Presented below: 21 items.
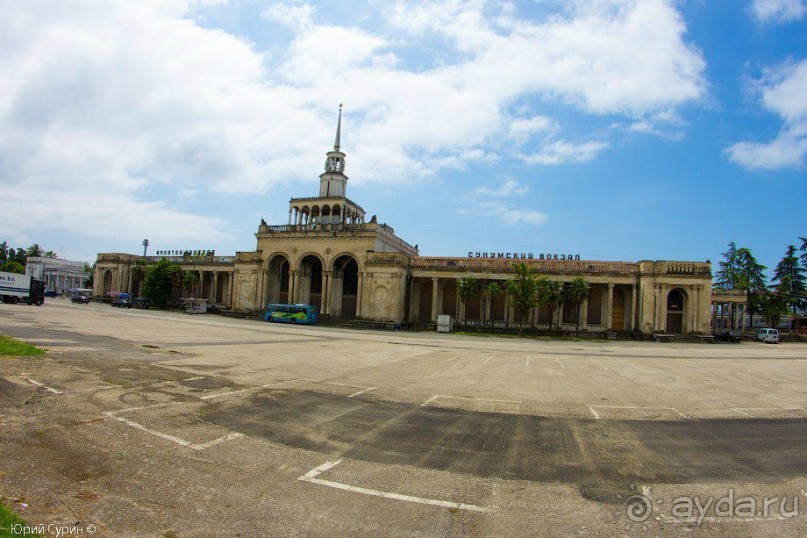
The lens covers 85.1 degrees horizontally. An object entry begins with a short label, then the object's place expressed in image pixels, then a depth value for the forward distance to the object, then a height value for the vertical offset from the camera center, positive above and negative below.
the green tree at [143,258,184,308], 68.81 -1.29
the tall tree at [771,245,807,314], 66.88 +4.60
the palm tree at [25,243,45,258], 132.12 +4.87
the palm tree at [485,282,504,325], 48.56 +0.38
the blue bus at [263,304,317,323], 53.31 -3.86
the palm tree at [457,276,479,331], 49.75 +0.42
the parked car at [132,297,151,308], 68.31 -4.55
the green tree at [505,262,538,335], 46.00 +0.59
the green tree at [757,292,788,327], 64.38 +0.54
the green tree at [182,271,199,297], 70.19 -0.68
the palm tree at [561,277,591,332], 46.53 +0.64
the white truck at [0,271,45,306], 49.38 -2.56
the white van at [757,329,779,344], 51.53 -3.28
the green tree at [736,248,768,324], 69.06 +5.82
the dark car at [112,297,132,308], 66.88 -4.67
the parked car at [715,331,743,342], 49.75 -3.52
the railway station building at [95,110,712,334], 47.62 +1.47
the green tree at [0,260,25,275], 110.53 -0.18
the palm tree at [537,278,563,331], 46.72 +0.37
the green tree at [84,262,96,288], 122.61 -2.19
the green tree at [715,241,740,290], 74.96 +6.02
